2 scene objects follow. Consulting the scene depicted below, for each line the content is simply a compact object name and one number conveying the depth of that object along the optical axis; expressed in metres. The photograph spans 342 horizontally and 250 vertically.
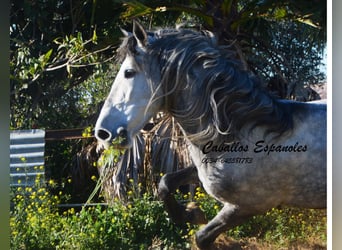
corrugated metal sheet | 8.60
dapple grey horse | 7.85
